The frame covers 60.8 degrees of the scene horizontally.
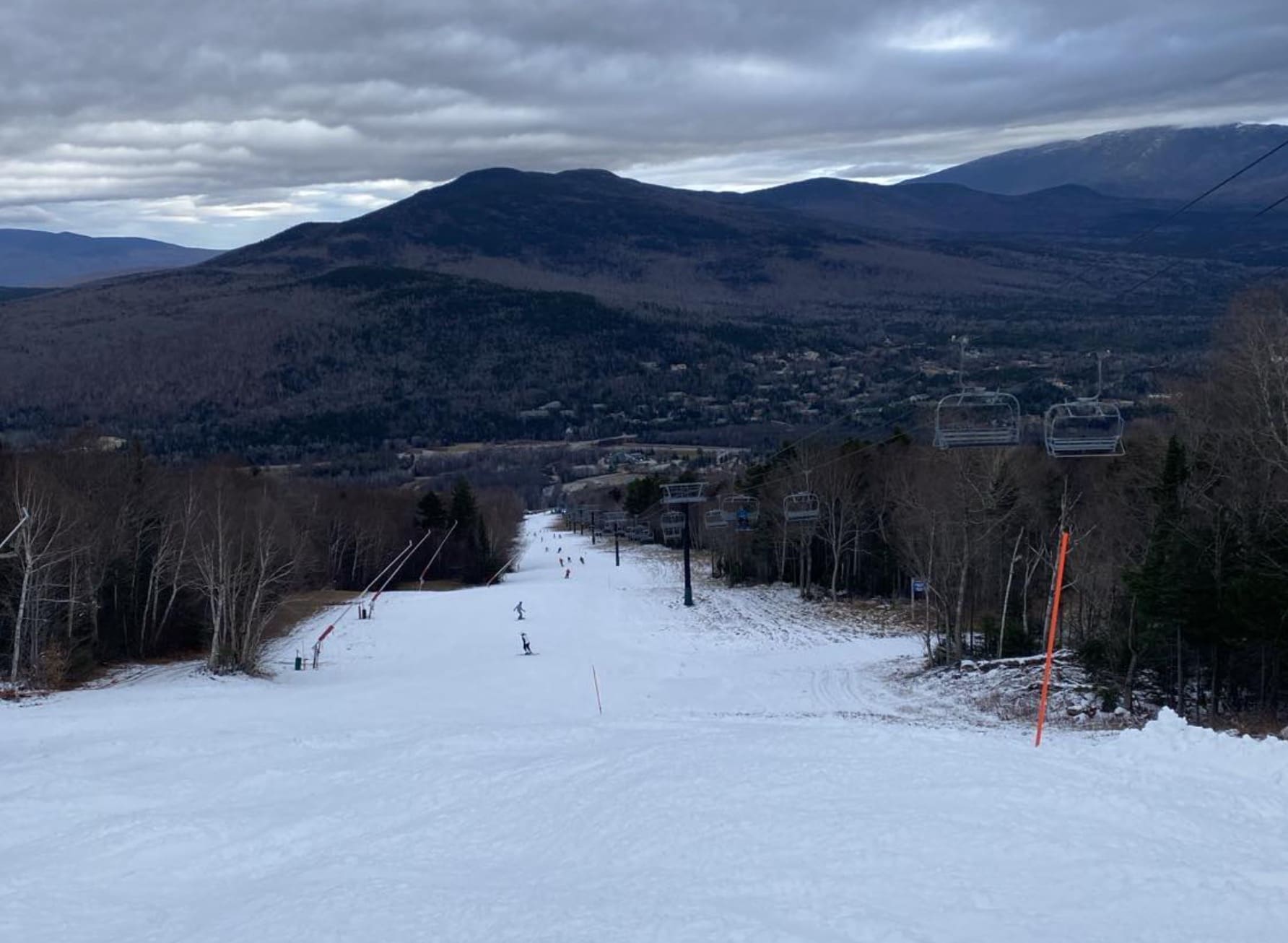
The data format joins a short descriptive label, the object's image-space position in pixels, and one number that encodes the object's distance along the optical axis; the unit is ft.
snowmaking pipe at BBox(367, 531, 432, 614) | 217.77
